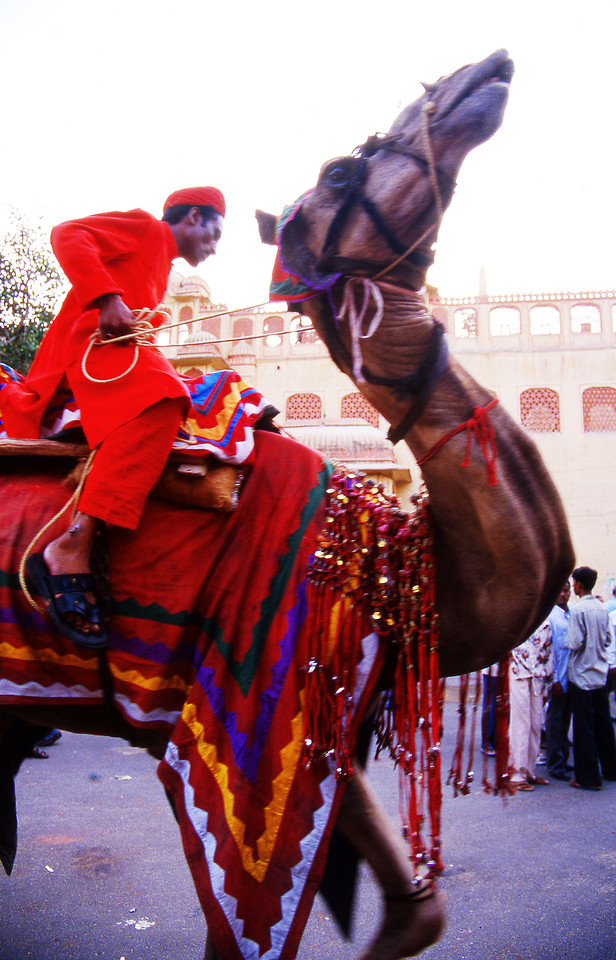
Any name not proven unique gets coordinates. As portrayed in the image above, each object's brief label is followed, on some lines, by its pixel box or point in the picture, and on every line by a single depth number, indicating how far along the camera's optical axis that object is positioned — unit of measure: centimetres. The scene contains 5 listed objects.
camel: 181
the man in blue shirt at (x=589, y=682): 709
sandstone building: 1952
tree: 1186
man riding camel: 196
